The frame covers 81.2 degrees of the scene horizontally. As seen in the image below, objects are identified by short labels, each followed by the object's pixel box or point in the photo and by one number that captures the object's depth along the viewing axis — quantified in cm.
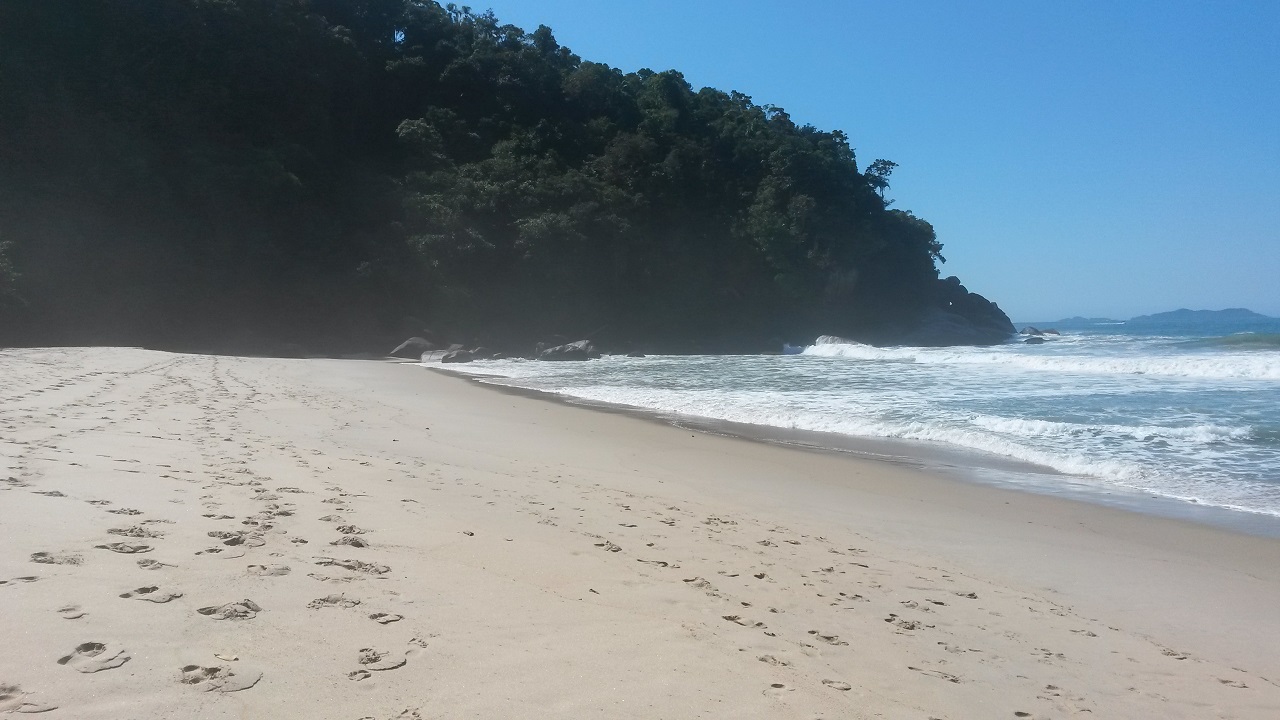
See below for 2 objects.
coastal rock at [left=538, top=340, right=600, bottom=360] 2630
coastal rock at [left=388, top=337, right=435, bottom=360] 2591
